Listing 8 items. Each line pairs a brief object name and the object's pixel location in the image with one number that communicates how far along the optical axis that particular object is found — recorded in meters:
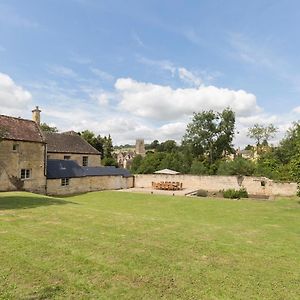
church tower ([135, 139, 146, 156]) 107.38
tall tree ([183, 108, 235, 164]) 55.53
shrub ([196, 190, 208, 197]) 34.10
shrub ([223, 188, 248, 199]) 31.39
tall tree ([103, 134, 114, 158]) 62.00
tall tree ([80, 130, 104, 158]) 56.91
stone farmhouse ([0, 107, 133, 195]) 25.92
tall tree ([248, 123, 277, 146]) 59.31
